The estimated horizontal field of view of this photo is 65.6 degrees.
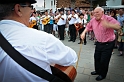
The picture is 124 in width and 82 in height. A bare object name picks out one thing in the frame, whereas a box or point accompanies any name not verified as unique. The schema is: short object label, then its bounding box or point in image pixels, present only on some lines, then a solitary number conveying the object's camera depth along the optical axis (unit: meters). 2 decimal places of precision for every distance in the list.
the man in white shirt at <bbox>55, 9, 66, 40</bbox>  5.67
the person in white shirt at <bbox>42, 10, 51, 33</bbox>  6.32
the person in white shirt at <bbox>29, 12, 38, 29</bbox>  6.17
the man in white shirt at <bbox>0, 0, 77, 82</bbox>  0.59
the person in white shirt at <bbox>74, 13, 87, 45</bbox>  5.29
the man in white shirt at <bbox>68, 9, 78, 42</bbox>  5.48
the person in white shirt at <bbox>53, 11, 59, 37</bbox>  6.40
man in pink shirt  2.07
